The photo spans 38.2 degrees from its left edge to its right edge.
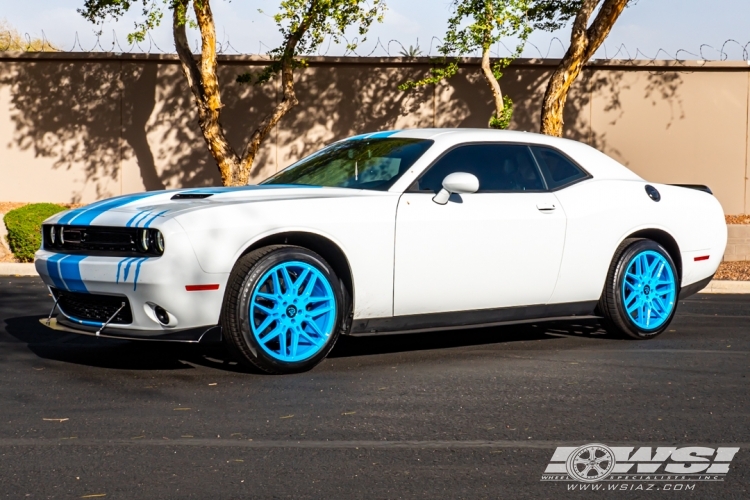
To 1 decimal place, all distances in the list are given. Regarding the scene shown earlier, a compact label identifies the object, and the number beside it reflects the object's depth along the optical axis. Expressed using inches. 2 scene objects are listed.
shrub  548.1
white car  241.9
